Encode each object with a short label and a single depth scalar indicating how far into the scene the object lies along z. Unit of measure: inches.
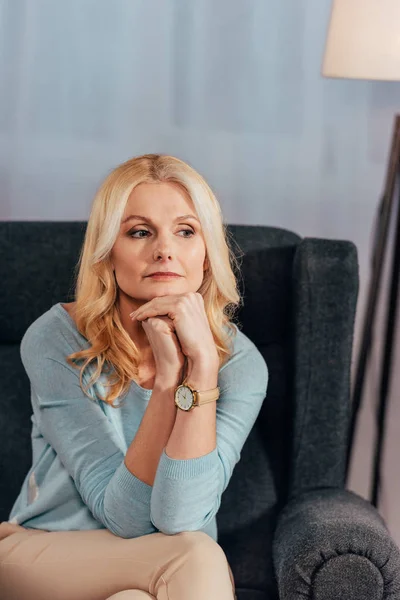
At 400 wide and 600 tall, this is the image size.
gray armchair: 119.4
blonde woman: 108.9
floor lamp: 118.8
